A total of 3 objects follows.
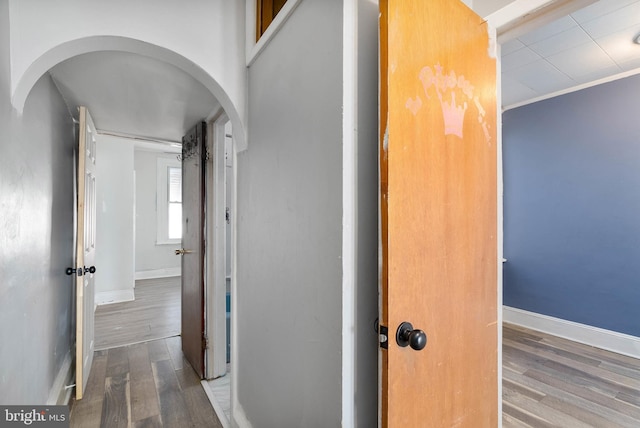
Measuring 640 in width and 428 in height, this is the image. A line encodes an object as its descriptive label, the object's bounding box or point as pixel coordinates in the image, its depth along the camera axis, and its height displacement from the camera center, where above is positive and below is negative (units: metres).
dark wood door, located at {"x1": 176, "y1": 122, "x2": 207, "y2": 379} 2.45 -0.26
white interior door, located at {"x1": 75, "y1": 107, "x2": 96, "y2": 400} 1.98 -0.28
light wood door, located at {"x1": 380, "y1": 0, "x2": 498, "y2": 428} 0.83 +0.01
